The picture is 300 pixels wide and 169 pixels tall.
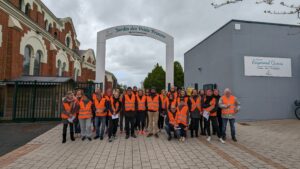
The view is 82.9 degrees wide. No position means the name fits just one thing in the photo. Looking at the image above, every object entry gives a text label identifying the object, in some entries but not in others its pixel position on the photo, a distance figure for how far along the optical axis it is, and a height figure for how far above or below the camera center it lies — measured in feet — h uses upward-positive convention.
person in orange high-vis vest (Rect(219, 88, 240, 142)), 20.07 -1.99
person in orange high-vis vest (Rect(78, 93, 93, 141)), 20.56 -3.09
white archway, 36.05 +11.64
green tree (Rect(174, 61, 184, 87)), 130.31 +13.58
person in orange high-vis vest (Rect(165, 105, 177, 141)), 20.49 -3.48
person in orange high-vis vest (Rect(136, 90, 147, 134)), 22.22 -2.19
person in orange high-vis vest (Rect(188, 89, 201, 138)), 21.31 -2.24
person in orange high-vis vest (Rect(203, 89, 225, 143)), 20.70 -2.29
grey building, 33.01 +4.55
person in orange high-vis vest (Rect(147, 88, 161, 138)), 22.22 -2.45
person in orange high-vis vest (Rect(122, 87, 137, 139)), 21.22 -2.08
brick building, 42.73 +16.38
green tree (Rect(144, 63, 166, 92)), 150.20 +12.96
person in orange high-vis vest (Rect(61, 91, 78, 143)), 19.60 -2.25
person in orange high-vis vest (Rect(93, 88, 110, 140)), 20.92 -2.17
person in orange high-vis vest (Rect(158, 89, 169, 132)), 22.46 -2.17
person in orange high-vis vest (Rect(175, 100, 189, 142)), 20.10 -3.27
